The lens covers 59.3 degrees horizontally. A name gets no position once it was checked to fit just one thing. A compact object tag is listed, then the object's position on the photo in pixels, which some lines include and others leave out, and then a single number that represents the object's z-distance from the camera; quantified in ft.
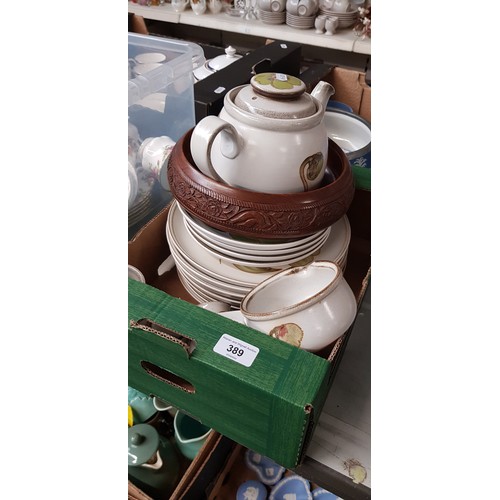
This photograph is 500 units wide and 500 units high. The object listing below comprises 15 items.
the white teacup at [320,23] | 6.15
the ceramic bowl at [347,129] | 3.74
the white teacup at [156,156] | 2.55
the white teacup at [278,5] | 6.33
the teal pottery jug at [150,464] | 2.71
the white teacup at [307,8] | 6.10
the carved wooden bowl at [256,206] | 1.75
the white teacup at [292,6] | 6.16
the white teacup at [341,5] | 6.06
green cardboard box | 1.44
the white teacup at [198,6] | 6.86
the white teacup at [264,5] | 6.38
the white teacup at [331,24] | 6.06
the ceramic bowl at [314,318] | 1.63
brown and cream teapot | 1.72
